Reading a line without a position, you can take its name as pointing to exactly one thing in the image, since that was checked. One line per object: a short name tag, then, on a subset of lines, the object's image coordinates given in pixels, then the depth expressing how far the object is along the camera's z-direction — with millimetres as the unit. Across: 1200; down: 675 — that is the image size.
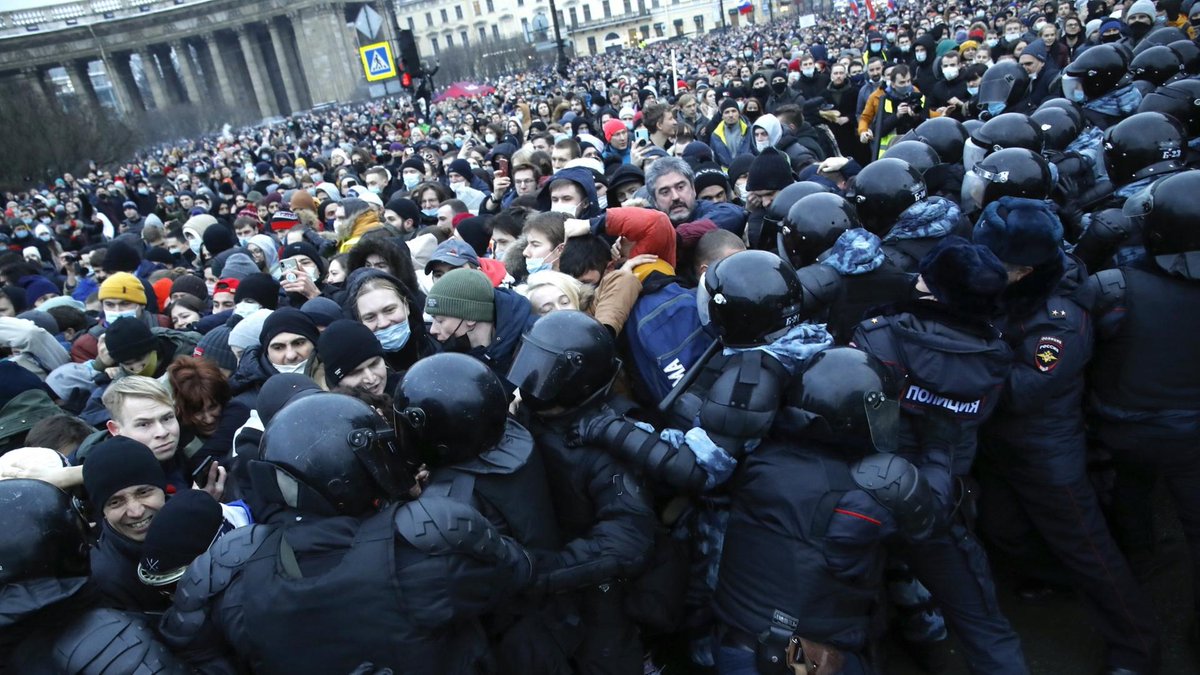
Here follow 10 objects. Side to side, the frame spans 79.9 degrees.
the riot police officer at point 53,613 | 1769
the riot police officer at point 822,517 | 2080
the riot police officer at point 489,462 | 2131
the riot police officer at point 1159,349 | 2635
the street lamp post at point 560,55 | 19938
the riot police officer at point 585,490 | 2301
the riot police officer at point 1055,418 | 2643
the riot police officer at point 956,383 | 2402
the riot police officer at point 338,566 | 1807
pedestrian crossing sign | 16109
